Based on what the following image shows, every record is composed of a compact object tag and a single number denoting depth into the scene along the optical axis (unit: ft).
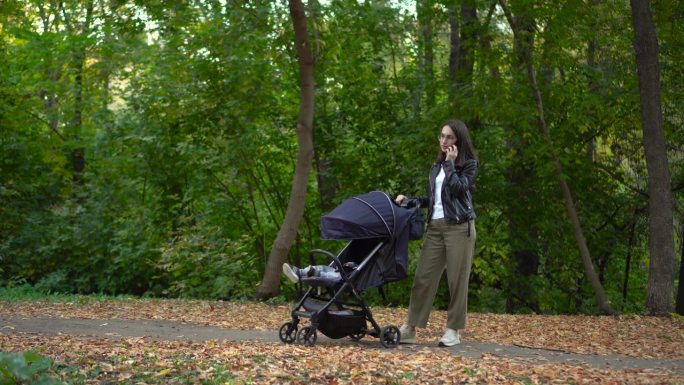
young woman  27.17
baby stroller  26.53
